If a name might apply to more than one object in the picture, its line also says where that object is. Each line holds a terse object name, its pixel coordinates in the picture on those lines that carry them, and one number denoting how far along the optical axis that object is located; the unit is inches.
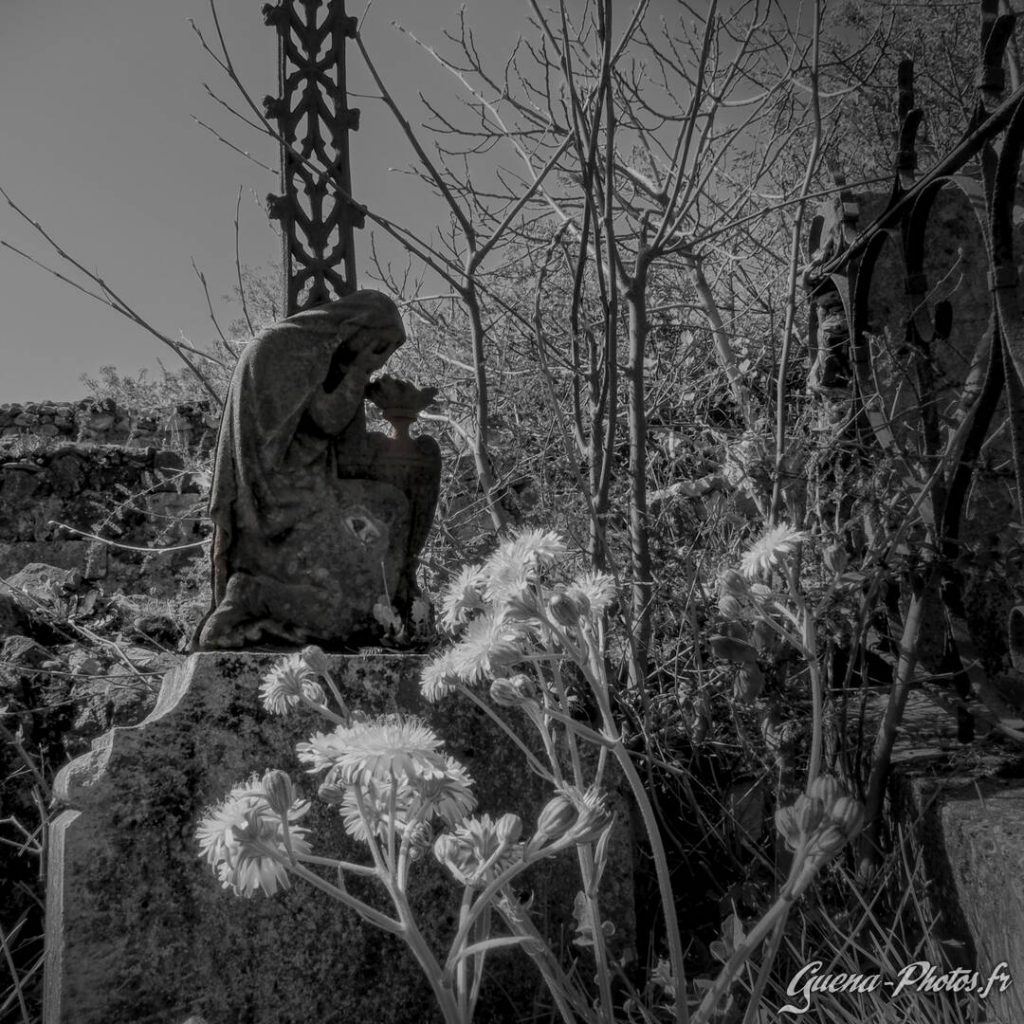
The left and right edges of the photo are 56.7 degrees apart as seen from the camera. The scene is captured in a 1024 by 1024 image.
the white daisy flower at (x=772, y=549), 50.5
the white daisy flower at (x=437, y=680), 54.4
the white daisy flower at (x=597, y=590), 53.5
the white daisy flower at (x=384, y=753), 37.8
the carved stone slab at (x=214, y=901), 67.1
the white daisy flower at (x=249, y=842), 38.5
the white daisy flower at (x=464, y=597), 54.3
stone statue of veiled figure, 87.7
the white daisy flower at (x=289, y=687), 54.0
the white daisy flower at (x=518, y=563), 48.0
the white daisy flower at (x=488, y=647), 46.5
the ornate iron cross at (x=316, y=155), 101.2
